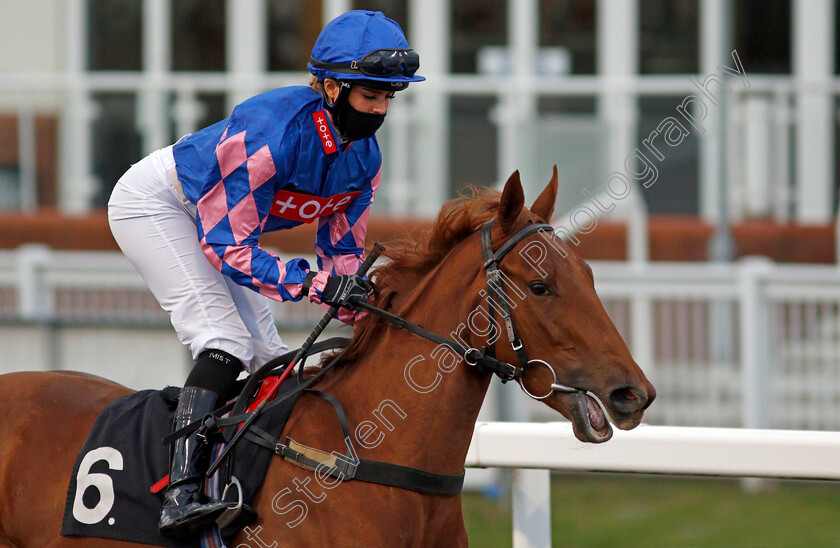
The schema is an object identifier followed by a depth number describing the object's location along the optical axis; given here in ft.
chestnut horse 16.46
